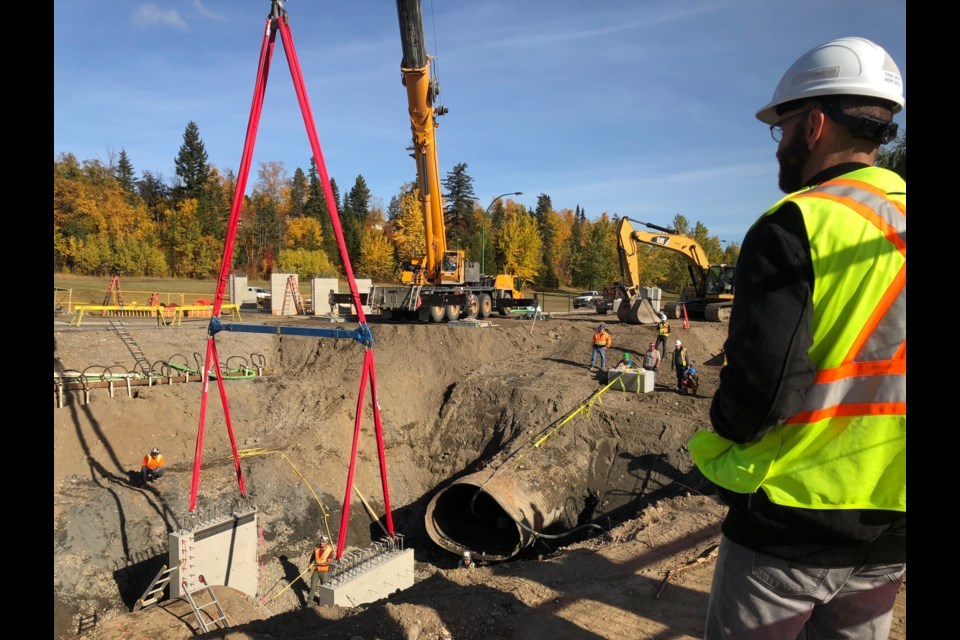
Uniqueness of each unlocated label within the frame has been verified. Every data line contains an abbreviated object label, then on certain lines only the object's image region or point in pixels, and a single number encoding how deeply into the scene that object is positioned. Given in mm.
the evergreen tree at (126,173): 72312
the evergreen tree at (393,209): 95812
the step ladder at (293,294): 32844
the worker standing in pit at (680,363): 16109
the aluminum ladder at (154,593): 9969
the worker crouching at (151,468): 13266
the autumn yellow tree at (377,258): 62344
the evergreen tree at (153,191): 67588
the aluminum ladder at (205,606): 8677
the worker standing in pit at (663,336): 18141
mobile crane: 21141
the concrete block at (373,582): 8641
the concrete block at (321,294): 31992
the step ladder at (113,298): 27578
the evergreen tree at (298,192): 78312
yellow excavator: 23359
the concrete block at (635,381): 15922
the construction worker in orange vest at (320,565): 11263
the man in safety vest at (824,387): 1596
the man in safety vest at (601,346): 18188
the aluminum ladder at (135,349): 18562
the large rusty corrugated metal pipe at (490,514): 11438
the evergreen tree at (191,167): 65875
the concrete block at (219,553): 9961
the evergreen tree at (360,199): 86438
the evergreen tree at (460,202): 78688
